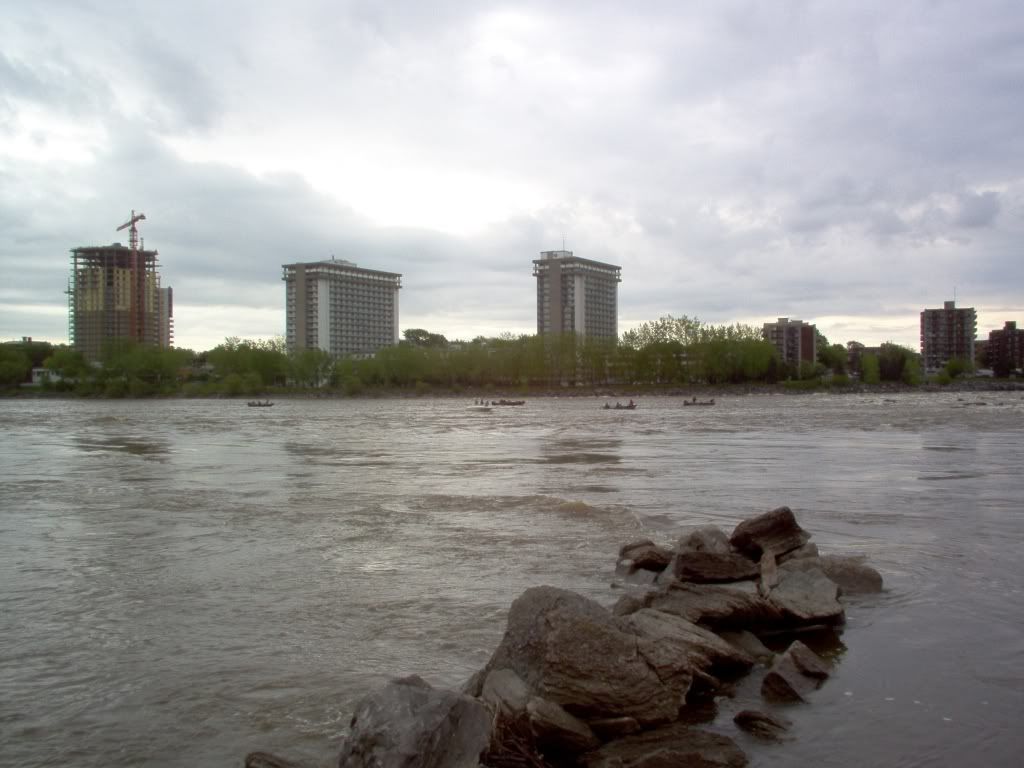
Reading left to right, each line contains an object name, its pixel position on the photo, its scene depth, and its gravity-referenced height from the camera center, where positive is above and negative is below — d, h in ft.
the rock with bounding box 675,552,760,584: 34.24 -7.34
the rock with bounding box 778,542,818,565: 36.58 -7.21
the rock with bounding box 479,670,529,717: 20.38 -7.53
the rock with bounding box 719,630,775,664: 26.81 -8.26
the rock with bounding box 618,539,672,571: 37.06 -7.42
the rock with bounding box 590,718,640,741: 20.89 -8.38
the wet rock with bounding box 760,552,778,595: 32.26 -7.38
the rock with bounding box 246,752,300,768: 18.78 -8.23
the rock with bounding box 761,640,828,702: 23.63 -8.28
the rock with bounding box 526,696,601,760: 19.94 -8.17
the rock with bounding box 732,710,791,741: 21.24 -8.60
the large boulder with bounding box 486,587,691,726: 21.35 -7.16
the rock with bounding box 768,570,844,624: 29.58 -7.56
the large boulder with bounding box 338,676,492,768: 17.87 -7.37
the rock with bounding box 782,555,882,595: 34.14 -7.59
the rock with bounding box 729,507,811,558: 37.27 -6.55
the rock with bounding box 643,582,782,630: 28.14 -7.34
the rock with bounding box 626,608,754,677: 23.25 -7.43
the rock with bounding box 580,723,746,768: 19.08 -8.44
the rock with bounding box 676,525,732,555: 35.91 -6.64
